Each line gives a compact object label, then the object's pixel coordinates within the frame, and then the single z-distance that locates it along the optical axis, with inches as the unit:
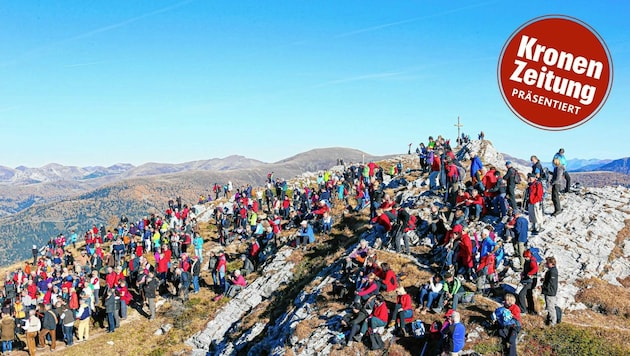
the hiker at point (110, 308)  883.4
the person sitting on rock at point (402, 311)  609.3
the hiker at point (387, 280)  671.8
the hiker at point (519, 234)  697.0
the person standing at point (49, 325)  804.6
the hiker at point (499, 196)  852.0
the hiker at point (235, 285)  1048.2
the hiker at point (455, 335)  518.9
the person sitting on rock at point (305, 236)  1146.2
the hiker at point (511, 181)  844.6
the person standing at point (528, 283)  599.8
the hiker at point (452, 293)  641.0
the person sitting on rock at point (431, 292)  644.3
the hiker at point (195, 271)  1063.6
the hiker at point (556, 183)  807.1
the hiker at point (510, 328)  525.3
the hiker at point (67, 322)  825.5
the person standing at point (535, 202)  773.3
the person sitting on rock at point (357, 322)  614.2
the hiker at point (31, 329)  791.7
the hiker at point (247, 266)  1154.2
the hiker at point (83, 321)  847.1
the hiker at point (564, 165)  812.0
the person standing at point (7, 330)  789.9
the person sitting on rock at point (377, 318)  606.9
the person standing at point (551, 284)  562.6
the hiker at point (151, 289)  935.0
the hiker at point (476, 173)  960.9
